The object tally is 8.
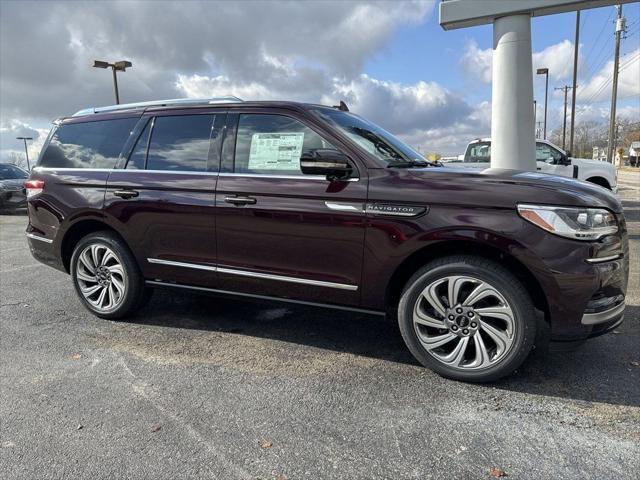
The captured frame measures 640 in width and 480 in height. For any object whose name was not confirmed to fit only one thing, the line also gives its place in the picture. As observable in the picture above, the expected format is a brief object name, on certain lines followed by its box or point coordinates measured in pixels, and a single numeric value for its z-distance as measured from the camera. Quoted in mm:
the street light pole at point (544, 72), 35844
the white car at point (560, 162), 11906
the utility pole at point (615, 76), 26859
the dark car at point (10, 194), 15141
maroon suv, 3121
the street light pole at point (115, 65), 22030
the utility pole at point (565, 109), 45450
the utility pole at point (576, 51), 28547
